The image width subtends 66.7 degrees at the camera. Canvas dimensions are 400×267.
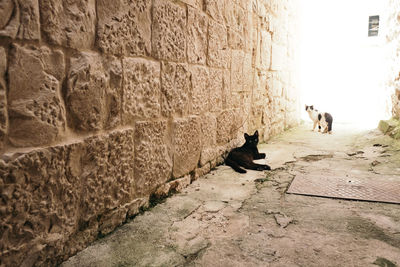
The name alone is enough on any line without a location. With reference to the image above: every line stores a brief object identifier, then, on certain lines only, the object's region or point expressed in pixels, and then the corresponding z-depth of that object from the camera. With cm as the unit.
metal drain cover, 231
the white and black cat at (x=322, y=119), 580
